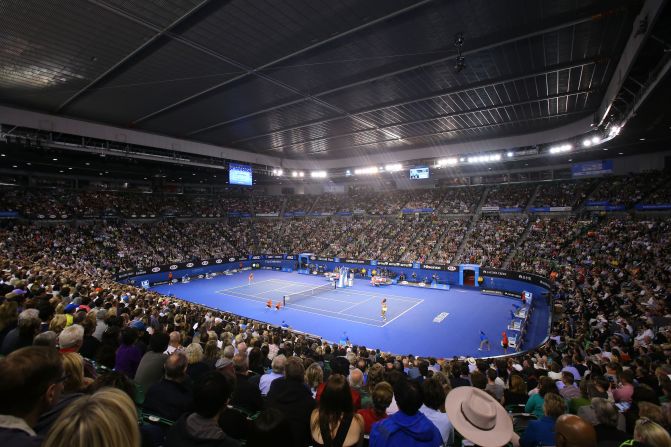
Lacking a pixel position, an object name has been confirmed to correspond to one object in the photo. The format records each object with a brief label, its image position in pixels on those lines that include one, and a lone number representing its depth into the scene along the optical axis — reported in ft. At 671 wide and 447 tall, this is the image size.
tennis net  90.27
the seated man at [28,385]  6.07
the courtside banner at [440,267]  106.01
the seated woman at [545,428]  13.30
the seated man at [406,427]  10.01
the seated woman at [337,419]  10.22
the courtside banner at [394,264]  114.11
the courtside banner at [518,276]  80.83
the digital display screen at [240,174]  96.12
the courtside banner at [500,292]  90.20
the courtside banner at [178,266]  102.43
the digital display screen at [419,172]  102.20
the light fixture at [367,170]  115.61
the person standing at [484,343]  55.96
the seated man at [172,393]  12.41
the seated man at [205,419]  7.91
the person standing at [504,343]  54.76
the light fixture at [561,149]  77.20
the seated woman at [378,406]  13.21
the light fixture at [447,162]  96.46
